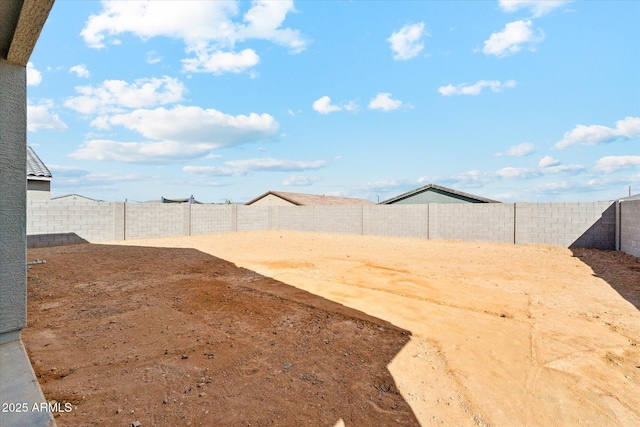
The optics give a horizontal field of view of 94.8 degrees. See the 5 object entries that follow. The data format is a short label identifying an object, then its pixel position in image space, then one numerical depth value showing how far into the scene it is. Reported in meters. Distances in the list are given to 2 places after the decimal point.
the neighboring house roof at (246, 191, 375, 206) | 23.49
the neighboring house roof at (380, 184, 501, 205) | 16.98
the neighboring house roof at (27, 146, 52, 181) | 11.69
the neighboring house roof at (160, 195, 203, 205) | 28.40
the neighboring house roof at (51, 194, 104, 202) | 30.97
